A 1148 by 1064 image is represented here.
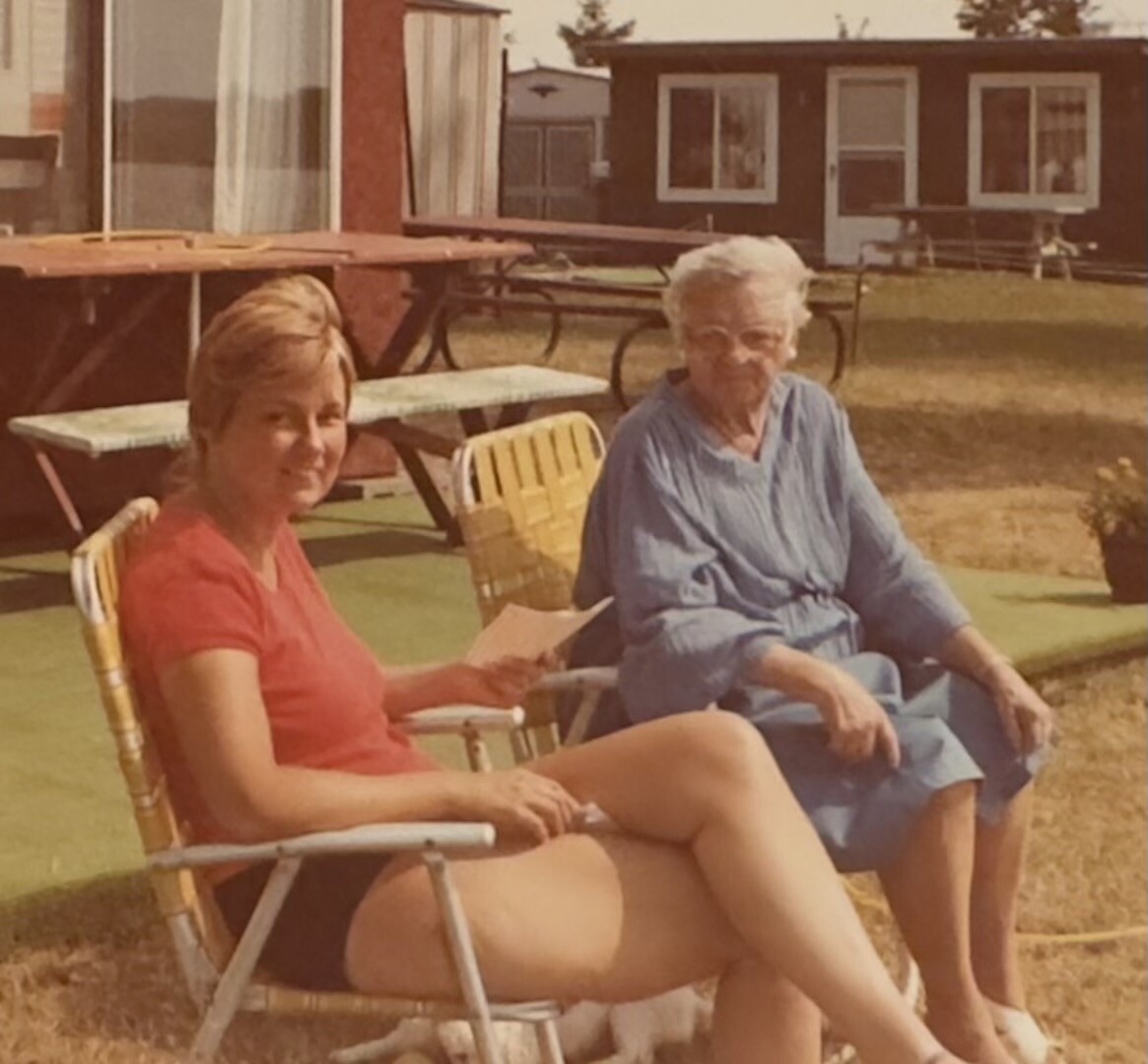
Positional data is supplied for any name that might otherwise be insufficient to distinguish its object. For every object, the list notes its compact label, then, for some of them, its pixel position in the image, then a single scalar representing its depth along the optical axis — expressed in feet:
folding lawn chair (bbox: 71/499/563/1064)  7.97
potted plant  20.94
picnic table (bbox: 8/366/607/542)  18.20
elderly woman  10.11
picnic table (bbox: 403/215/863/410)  29.80
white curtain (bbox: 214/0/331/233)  24.64
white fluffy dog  10.84
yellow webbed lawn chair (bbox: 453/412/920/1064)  11.68
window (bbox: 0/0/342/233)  22.94
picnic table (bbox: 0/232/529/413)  19.86
